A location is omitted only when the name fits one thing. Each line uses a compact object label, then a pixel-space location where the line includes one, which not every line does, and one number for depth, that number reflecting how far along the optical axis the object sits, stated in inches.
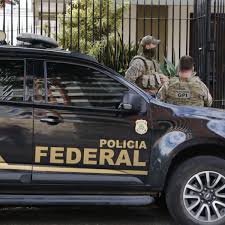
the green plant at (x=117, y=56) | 804.6
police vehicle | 421.7
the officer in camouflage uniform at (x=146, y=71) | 585.0
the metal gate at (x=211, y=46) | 745.0
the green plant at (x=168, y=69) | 785.9
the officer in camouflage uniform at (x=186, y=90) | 513.7
